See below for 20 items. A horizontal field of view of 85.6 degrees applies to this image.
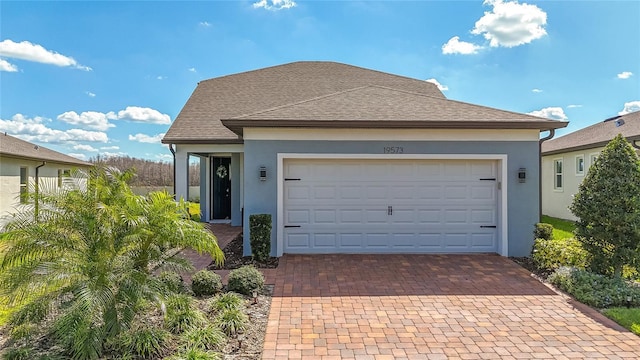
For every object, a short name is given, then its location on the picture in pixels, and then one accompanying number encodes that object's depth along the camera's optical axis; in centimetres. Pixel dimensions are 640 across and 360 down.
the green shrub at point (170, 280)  433
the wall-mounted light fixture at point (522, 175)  814
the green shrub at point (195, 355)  351
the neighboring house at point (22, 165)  1180
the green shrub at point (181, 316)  418
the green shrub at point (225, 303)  483
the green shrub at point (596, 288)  525
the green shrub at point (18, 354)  353
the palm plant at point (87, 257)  345
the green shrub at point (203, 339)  382
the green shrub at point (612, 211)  590
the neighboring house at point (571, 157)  1366
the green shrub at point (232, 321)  426
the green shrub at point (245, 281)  559
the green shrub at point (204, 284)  551
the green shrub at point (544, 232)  775
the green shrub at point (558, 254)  675
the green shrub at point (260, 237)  769
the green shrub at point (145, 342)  367
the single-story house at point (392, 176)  806
